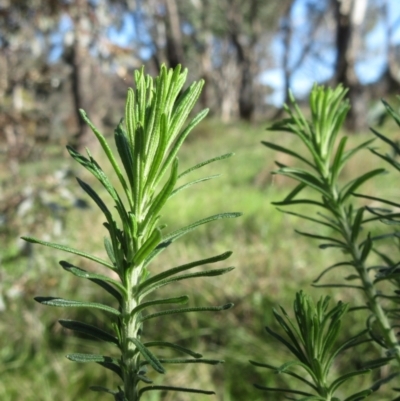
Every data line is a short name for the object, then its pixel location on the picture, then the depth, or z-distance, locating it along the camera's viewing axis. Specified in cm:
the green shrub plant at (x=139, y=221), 19
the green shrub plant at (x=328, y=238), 22
